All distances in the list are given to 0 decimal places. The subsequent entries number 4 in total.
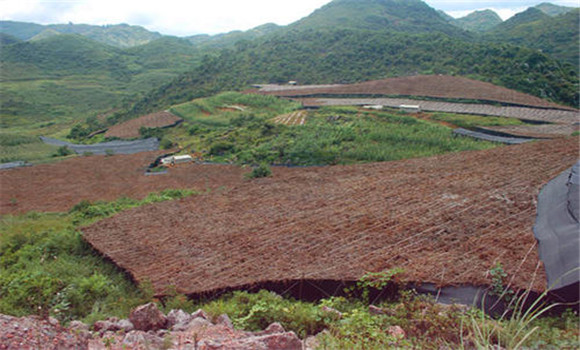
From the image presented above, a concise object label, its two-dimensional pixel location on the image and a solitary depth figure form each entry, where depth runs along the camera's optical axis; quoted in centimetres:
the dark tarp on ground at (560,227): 531
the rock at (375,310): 507
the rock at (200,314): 511
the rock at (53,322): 455
